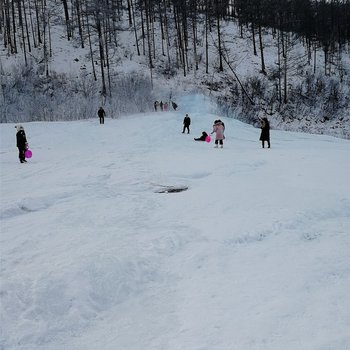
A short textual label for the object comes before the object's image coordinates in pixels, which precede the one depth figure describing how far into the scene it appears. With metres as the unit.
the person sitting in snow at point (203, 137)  19.05
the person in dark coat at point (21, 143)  13.45
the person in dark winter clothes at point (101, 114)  26.32
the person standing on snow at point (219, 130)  16.47
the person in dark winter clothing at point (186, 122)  21.48
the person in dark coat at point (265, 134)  16.44
